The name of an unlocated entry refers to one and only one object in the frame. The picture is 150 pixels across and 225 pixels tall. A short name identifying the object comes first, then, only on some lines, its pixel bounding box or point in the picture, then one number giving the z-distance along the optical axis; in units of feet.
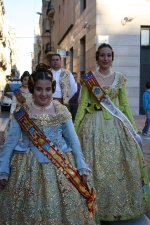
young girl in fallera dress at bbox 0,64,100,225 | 9.32
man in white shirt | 19.54
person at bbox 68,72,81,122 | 33.35
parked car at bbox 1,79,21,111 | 76.02
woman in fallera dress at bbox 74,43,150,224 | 13.02
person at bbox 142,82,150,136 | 38.14
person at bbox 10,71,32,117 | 22.58
